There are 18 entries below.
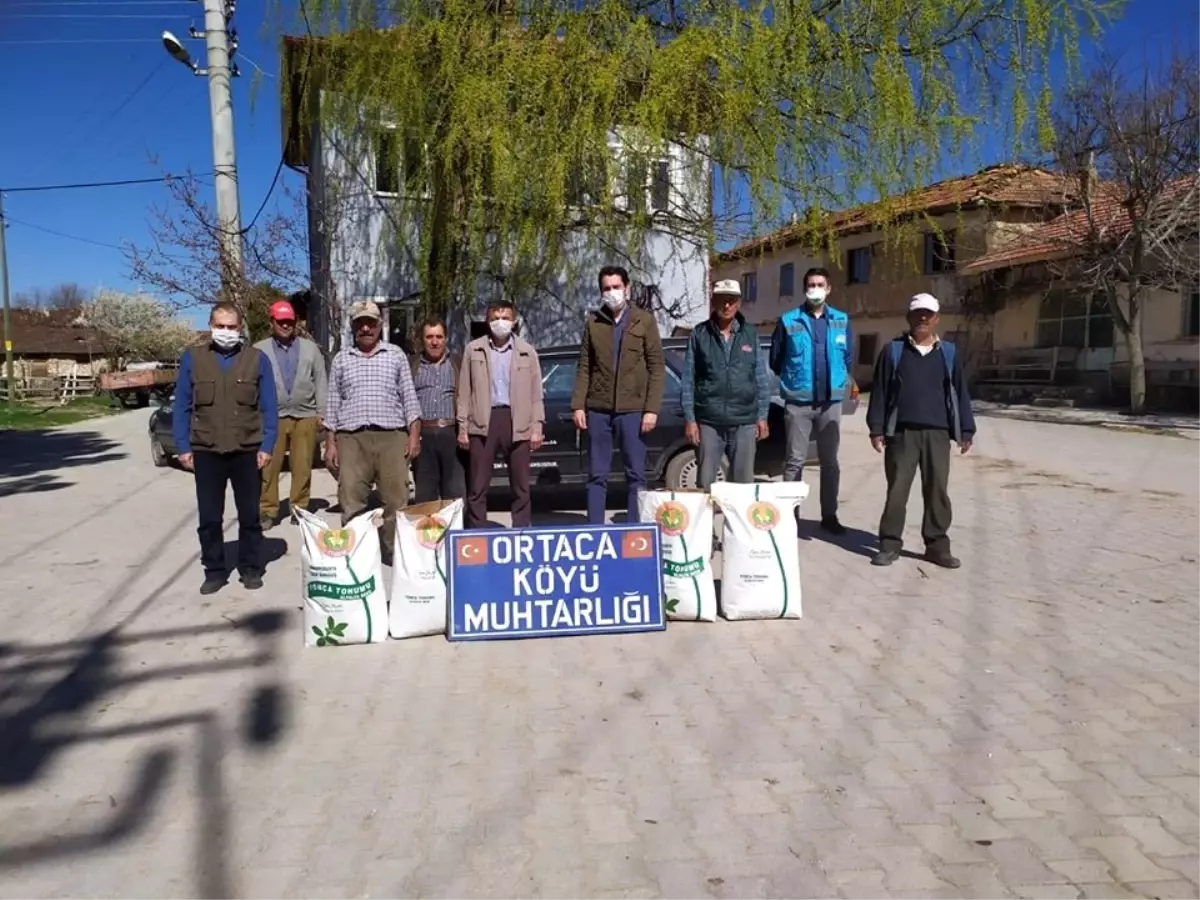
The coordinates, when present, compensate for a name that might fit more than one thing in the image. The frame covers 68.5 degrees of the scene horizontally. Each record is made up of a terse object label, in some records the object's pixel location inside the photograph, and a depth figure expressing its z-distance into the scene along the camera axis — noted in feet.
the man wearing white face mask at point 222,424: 17.34
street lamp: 38.91
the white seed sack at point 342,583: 14.40
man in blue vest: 21.04
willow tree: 27.30
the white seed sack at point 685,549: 15.28
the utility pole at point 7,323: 95.23
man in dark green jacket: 18.63
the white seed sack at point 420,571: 14.79
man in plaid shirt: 18.28
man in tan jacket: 18.51
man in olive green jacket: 18.13
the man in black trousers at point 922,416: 19.15
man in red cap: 22.97
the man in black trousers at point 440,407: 21.21
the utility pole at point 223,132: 37.76
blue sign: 14.71
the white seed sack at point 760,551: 15.56
